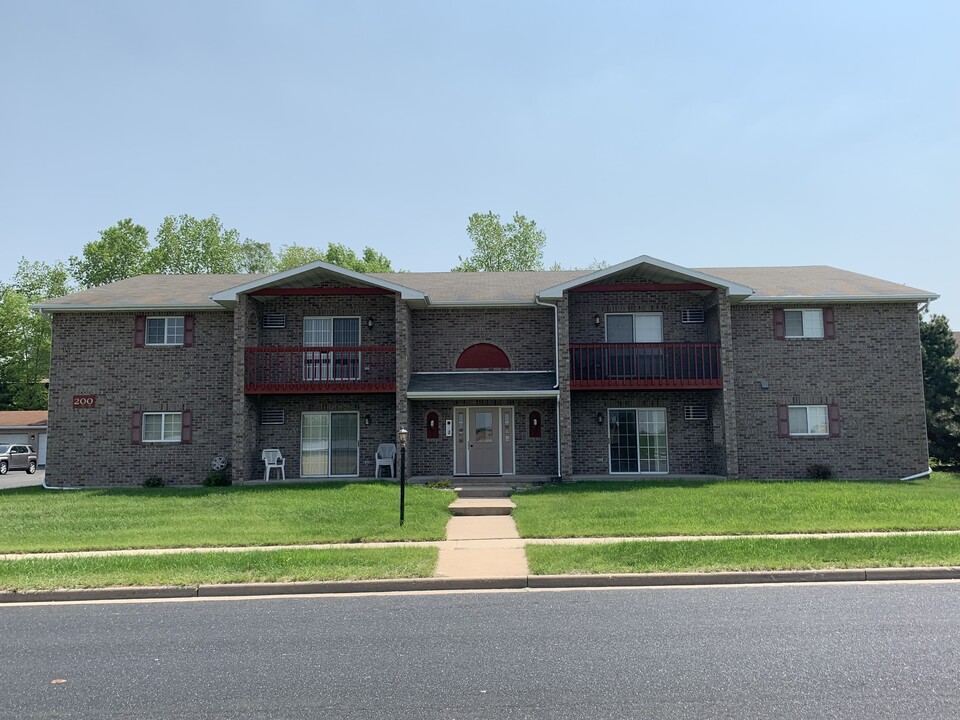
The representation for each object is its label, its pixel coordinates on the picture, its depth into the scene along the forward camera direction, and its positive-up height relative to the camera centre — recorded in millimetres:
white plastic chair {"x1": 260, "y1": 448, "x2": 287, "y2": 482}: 18109 -914
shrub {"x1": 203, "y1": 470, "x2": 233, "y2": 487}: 17703 -1371
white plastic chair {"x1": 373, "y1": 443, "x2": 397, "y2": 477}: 17984 -851
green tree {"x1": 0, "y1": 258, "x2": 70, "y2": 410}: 46812 +4976
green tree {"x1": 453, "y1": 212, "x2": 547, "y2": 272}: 46000 +11454
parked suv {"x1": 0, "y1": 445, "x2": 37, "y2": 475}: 32719 -1431
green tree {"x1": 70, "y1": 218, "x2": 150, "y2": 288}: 46875 +11389
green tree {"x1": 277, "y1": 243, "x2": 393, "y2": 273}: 45188 +10578
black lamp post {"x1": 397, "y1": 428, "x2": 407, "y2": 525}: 11241 -371
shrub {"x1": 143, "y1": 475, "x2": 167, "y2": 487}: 17922 -1415
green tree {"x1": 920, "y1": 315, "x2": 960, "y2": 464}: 24062 +975
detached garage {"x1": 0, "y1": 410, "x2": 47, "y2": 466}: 38031 -155
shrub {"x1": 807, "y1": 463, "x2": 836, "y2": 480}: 17984 -1400
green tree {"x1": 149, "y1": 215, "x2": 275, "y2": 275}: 46719 +11786
